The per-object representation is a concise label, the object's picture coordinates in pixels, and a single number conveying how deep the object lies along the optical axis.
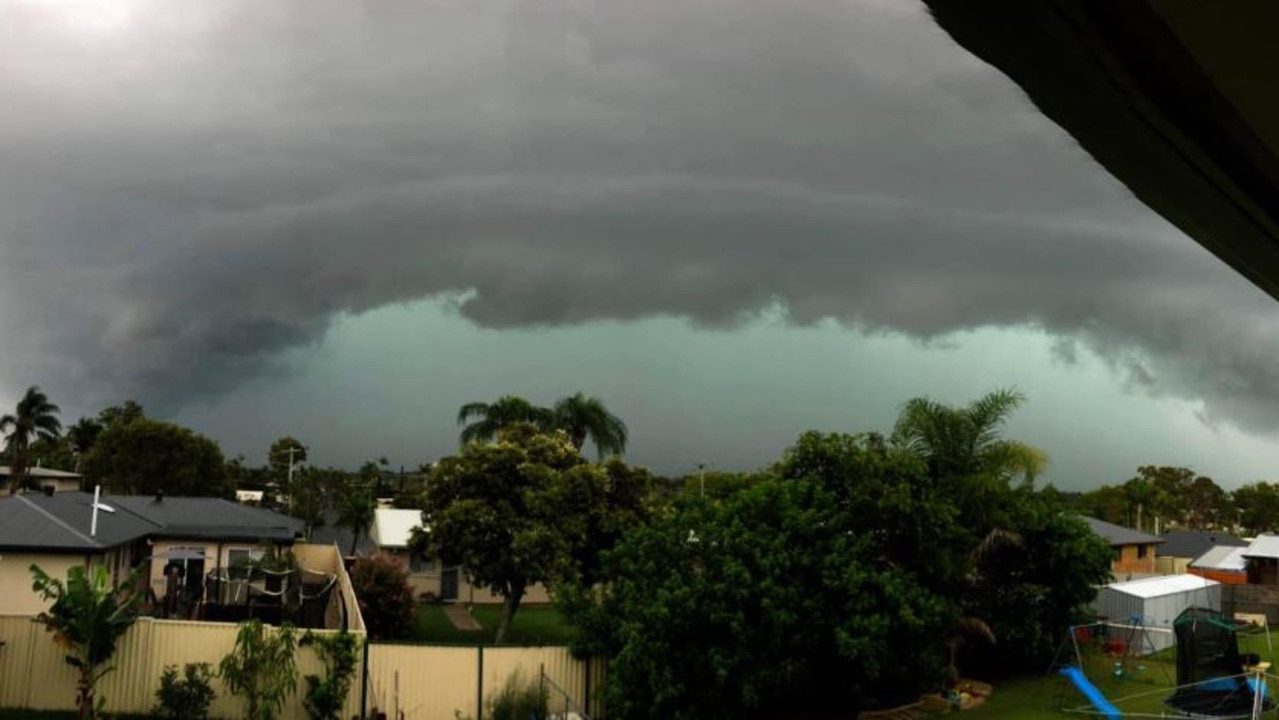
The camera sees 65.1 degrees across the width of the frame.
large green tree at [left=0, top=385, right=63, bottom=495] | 79.44
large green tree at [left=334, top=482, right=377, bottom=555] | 58.06
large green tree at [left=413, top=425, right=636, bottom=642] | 27.05
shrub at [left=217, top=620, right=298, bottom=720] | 18.50
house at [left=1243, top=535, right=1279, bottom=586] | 42.16
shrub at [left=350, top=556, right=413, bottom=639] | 27.89
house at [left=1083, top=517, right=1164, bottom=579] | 47.38
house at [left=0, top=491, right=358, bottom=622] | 23.61
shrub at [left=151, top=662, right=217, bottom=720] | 18.66
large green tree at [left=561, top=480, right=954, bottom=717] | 18.19
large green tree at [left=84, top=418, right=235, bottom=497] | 72.19
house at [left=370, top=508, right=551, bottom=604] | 44.62
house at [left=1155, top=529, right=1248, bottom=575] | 57.50
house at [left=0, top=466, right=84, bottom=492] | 72.81
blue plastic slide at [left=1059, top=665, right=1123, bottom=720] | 19.52
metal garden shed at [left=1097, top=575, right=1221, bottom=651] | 30.08
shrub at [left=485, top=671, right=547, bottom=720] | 18.83
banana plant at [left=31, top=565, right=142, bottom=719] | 18.19
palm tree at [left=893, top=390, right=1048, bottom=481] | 24.50
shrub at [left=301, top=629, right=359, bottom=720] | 18.30
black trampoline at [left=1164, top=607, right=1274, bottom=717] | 20.39
